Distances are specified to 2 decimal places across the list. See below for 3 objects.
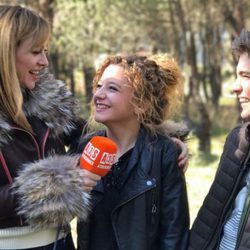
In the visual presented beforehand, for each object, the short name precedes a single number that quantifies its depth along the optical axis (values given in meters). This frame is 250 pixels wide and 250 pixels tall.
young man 2.50
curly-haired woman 2.69
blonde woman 2.35
